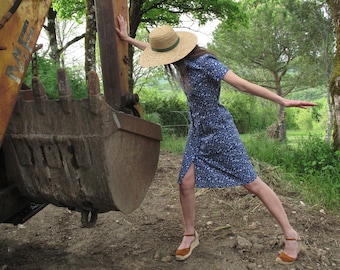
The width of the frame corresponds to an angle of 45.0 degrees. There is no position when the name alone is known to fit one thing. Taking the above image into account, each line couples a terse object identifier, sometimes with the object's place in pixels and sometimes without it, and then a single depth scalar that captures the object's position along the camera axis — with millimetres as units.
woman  2947
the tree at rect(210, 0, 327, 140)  22234
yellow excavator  2244
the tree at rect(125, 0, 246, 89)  13344
